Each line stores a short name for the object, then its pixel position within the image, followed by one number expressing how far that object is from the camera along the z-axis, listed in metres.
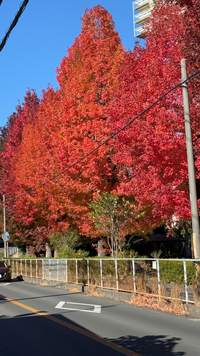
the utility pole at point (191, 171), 11.55
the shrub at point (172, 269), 16.29
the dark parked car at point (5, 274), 26.88
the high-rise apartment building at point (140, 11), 51.56
